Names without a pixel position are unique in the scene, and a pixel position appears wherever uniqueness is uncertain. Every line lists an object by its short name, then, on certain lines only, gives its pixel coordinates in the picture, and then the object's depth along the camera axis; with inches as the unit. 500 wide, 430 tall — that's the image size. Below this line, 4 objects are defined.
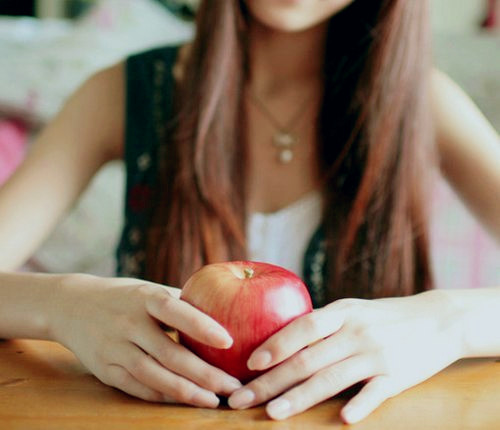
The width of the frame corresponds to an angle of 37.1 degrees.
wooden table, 22.9
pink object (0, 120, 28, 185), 66.9
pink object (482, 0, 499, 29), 83.1
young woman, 45.3
